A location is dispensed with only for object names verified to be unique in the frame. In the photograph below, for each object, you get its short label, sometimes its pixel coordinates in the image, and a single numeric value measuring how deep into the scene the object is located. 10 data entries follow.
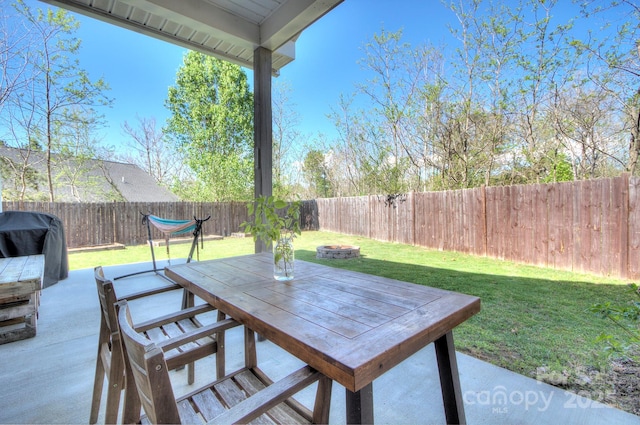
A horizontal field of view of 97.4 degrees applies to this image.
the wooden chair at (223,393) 0.57
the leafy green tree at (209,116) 9.88
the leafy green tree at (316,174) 8.58
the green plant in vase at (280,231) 1.36
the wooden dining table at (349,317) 0.69
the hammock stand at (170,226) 3.68
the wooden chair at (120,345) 0.95
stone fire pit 4.51
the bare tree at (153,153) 10.54
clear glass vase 1.36
